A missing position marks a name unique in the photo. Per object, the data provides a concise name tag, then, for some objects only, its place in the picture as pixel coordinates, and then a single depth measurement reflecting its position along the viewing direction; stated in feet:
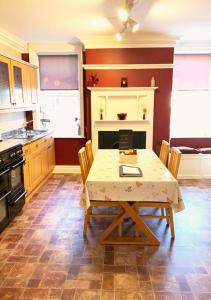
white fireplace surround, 15.75
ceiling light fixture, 8.68
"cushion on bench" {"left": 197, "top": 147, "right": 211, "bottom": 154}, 16.08
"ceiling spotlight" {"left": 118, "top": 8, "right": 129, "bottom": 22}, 8.96
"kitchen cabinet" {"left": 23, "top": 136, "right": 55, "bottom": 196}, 12.30
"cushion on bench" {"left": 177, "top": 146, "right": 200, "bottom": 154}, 16.03
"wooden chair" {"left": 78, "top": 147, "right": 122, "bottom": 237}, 8.64
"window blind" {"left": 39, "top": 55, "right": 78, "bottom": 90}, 16.94
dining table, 7.85
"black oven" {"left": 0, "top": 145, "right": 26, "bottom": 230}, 9.50
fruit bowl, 10.14
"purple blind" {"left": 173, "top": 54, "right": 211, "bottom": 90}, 16.76
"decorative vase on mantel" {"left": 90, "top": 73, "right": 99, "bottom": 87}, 15.86
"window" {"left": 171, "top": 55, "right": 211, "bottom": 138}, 16.81
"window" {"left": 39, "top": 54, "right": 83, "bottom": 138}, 16.98
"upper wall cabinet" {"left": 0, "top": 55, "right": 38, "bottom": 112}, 11.69
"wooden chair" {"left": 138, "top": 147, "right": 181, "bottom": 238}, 8.66
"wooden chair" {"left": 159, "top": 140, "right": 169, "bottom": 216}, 11.24
